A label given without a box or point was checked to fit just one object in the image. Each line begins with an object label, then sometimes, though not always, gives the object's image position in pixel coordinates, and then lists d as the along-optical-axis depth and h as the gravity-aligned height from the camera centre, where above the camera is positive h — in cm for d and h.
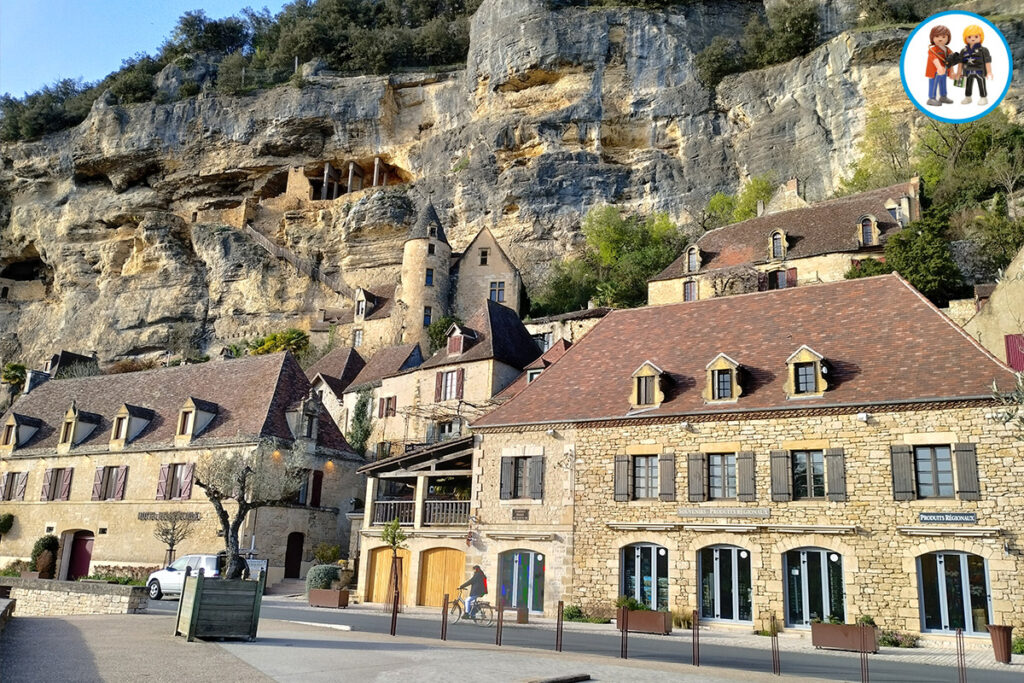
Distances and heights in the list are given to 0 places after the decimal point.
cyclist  2011 -76
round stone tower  5072 +1665
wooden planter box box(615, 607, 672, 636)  1823 -131
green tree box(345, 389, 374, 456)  4131 +613
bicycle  1998 -144
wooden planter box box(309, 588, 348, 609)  2378 -141
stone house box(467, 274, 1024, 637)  1795 +225
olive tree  2281 +213
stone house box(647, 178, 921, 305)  3684 +1455
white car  2377 -96
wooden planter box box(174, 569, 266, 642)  1263 -99
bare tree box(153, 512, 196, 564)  2906 +41
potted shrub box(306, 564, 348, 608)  2381 -122
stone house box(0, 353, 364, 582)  3162 +313
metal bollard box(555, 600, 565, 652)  1391 -131
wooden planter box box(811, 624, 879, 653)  1585 -128
